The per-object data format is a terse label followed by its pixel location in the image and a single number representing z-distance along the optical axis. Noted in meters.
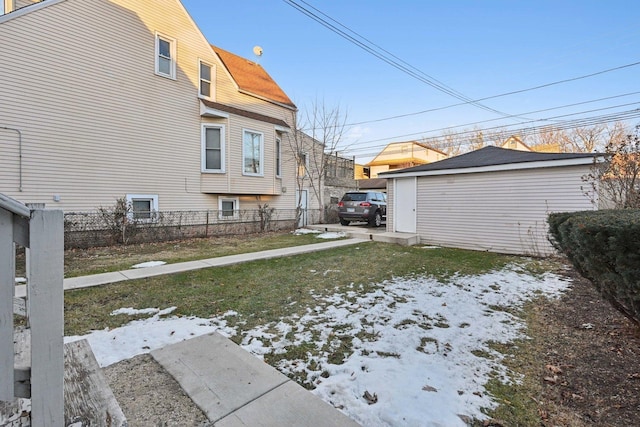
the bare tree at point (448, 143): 32.94
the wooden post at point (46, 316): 1.09
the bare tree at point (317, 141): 15.93
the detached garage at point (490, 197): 7.80
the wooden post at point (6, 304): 1.04
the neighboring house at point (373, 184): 28.16
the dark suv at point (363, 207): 13.39
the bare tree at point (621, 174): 6.42
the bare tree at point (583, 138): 23.00
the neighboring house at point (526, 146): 25.79
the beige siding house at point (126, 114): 7.87
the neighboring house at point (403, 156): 35.19
